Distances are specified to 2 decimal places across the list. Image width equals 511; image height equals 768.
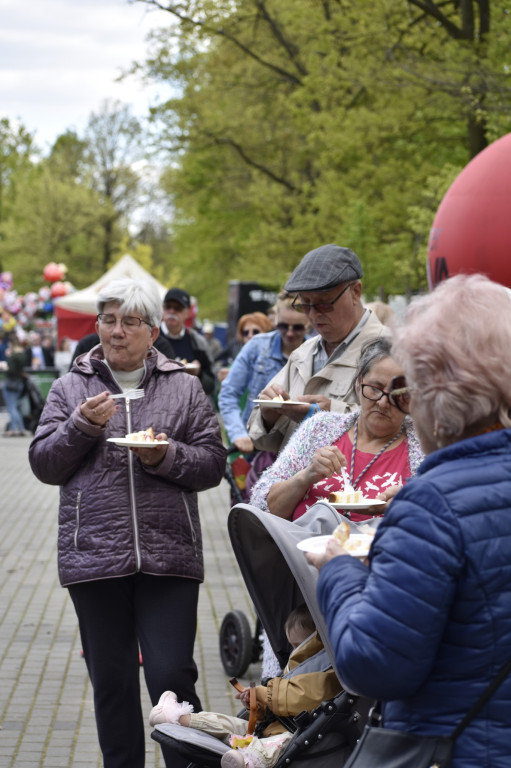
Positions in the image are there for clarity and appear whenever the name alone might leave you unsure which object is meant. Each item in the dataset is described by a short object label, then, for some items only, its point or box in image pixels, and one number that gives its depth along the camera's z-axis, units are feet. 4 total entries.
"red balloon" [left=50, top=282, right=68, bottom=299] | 142.61
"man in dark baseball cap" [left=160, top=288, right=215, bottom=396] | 30.48
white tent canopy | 93.30
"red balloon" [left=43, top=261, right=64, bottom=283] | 140.15
